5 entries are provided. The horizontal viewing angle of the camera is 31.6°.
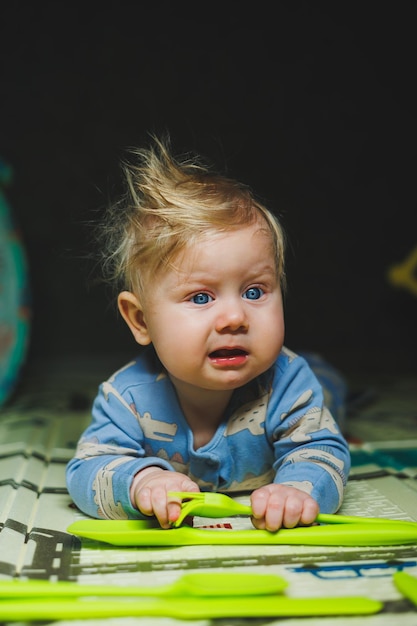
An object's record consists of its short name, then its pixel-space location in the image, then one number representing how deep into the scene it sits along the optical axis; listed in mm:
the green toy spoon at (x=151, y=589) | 530
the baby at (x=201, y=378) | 690
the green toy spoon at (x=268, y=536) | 641
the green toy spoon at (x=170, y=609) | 506
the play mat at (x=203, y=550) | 551
